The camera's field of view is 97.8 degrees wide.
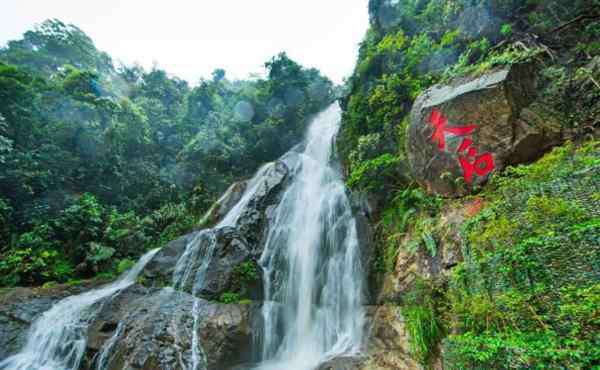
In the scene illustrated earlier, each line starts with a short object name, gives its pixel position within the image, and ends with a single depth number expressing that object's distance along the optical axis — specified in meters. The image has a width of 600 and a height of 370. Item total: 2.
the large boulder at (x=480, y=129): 4.55
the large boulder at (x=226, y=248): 7.04
